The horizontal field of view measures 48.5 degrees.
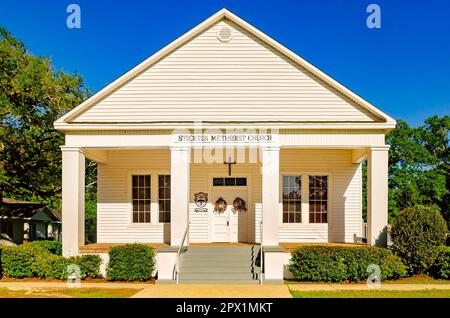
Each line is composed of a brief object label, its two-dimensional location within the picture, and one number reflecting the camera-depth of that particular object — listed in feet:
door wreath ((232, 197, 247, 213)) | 62.44
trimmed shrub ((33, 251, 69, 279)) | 49.14
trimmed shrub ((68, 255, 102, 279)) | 49.47
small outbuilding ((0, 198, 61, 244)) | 112.47
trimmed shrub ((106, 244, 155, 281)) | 48.88
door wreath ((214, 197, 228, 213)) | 62.28
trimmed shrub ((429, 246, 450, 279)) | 49.42
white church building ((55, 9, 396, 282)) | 52.75
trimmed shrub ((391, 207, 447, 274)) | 48.88
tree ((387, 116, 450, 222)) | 134.72
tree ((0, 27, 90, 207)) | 72.18
